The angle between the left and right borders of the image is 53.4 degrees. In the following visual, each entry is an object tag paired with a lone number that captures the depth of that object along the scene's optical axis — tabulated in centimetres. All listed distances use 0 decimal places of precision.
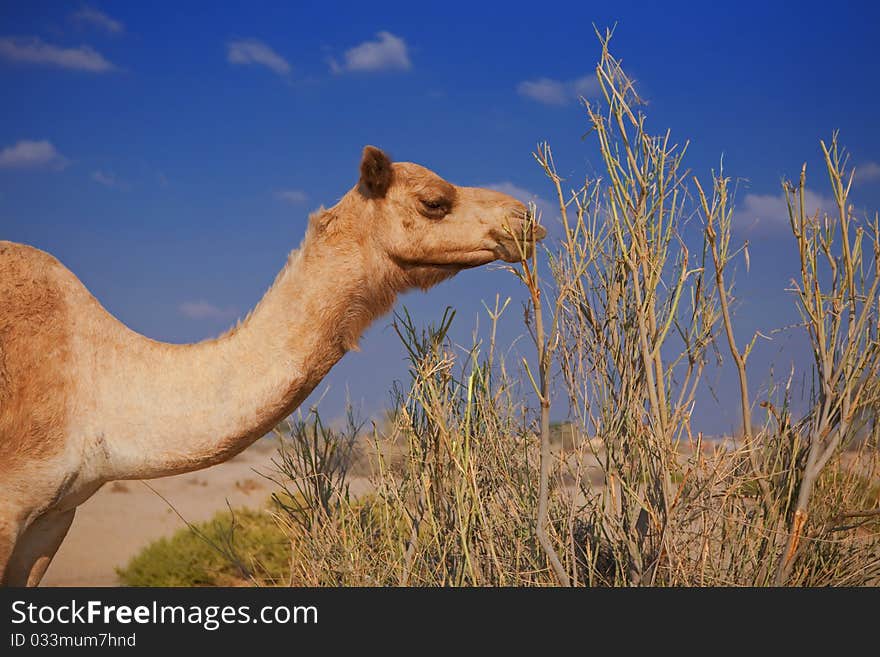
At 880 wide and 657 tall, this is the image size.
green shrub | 1072
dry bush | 380
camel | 391
